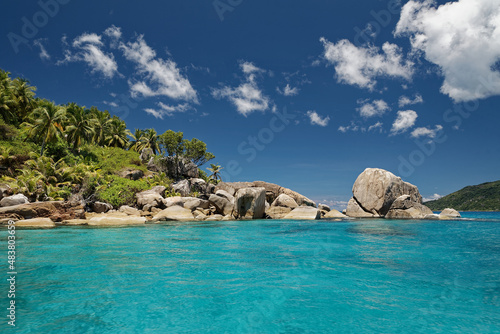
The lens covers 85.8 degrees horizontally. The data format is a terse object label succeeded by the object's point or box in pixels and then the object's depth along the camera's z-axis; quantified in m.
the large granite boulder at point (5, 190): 26.80
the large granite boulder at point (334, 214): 40.08
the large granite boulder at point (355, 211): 41.69
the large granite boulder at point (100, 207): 31.61
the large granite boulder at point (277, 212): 37.91
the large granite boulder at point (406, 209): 38.38
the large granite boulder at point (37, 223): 20.48
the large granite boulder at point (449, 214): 38.94
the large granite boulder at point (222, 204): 35.34
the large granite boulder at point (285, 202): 40.16
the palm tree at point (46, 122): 37.00
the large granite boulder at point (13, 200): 24.05
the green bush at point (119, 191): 33.58
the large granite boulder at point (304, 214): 34.75
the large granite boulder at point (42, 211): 22.48
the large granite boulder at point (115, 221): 23.78
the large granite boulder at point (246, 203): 34.15
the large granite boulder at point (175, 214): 29.77
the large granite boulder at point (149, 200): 34.44
